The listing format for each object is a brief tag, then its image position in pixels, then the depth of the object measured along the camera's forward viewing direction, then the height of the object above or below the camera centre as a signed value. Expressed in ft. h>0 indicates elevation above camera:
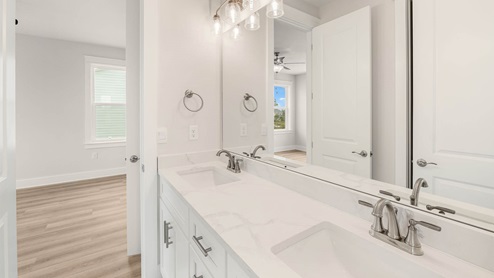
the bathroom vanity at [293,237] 2.17 -1.12
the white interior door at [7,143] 3.30 -0.07
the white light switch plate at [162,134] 5.78 +0.11
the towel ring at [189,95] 6.12 +1.17
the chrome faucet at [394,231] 2.34 -1.01
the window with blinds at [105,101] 14.61 +2.46
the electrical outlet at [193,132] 6.25 +0.18
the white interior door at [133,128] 6.84 +0.31
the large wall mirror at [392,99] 2.19 +0.49
